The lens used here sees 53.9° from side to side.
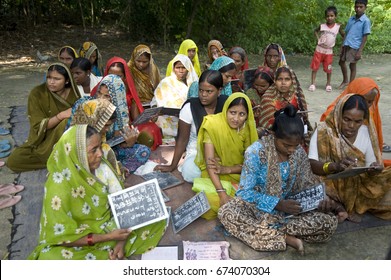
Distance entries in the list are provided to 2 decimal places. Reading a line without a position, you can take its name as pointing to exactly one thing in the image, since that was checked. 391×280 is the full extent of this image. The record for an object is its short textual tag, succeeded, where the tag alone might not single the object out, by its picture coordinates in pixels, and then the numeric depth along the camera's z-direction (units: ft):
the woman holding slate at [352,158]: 11.11
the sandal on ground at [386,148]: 16.35
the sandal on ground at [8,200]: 11.93
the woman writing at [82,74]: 16.12
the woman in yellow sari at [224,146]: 11.56
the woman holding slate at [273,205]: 9.94
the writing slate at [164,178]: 13.11
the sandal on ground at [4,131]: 17.58
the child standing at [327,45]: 26.86
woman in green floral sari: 8.57
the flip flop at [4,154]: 15.39
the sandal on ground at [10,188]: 12.64
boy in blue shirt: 26.53
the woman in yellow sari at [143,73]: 18.26
